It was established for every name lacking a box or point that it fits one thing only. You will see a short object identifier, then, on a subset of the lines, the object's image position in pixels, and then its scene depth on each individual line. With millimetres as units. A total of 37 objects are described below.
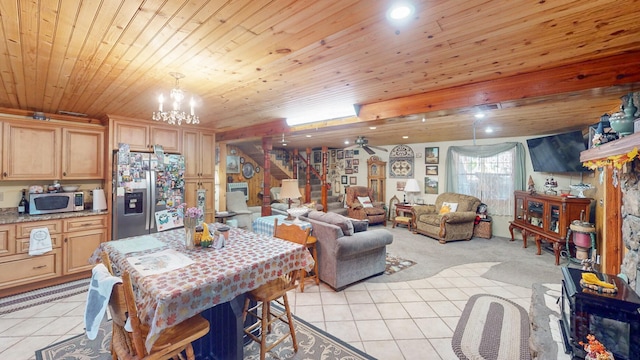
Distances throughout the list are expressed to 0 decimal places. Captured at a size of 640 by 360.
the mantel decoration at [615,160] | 1677
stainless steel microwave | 3217
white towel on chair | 1391
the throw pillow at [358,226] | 3590
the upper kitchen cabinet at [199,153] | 4336
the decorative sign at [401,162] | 7109
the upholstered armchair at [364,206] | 6789
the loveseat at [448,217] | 5273
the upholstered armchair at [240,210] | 5992
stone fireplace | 2074
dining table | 1422
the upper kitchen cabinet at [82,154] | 3504
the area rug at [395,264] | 3839
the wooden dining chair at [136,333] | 1311
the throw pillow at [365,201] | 6927
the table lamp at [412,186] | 6602
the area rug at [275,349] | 2057
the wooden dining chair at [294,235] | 2576
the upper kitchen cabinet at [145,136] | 3664
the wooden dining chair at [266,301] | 1938
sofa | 3178
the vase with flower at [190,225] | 2092
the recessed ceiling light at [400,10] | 1188
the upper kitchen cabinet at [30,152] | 3121
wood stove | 1625
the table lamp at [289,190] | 3811
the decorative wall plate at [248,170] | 8414
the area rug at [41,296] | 2777
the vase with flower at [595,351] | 1396
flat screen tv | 4289
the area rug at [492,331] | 2131
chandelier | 2035
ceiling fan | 5363
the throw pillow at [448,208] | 5843
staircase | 7788
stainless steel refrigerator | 3521
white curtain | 5559
